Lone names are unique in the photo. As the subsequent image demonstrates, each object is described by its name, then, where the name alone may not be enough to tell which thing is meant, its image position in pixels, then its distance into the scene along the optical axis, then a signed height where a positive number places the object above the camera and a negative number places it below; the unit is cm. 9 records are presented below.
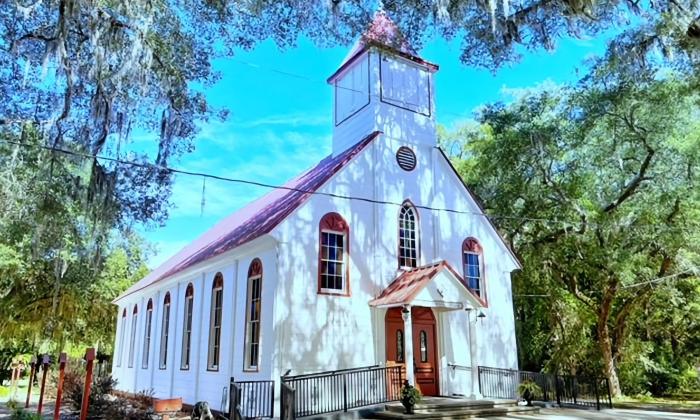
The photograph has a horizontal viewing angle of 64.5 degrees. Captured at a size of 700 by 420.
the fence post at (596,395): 1532 -96
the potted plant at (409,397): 1221 -76
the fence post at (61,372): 913 -13
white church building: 1378 +251
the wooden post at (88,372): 823 -11
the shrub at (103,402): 1314 -102
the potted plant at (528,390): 1447 -75
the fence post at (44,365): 1345 -1
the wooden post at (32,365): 1667 -3
